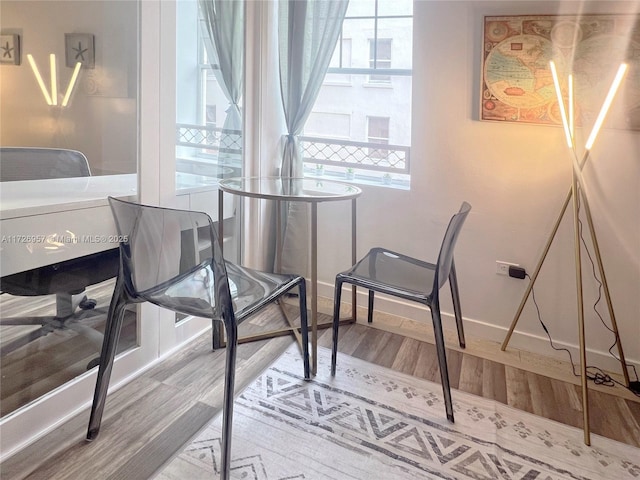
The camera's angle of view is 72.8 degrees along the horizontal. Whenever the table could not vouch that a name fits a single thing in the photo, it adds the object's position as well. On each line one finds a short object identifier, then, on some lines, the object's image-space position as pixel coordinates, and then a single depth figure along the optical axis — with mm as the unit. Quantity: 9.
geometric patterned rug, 1460
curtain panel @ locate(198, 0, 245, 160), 2295
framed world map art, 1925
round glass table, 1941
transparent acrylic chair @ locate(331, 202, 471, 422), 1688
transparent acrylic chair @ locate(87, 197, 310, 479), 1351
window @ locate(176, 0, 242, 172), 2068
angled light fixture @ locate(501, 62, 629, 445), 1692
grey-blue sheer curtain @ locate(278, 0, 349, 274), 2545
